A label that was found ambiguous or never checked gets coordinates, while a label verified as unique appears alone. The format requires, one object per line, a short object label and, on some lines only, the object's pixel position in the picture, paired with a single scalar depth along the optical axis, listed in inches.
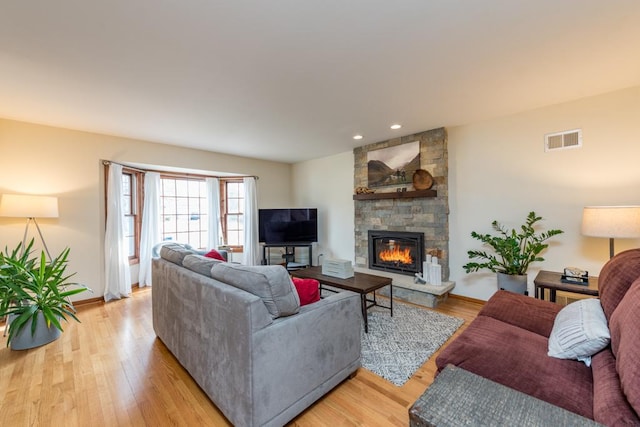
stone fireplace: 140.9
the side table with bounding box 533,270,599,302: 88.9
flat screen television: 200.7
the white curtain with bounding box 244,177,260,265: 206.7
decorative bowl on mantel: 146.9
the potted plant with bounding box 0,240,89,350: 94.1
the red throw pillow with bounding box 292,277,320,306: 70.6
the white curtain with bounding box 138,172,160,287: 172.2
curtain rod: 147.2
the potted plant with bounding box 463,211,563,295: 113.7
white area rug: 83.0
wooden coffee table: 105.7
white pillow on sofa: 50.0
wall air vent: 110.1
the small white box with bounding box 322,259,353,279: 119.1
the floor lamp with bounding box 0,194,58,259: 111.3
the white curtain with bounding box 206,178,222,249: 201.5
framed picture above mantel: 154.9
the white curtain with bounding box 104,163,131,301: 146.9
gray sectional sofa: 54.6
